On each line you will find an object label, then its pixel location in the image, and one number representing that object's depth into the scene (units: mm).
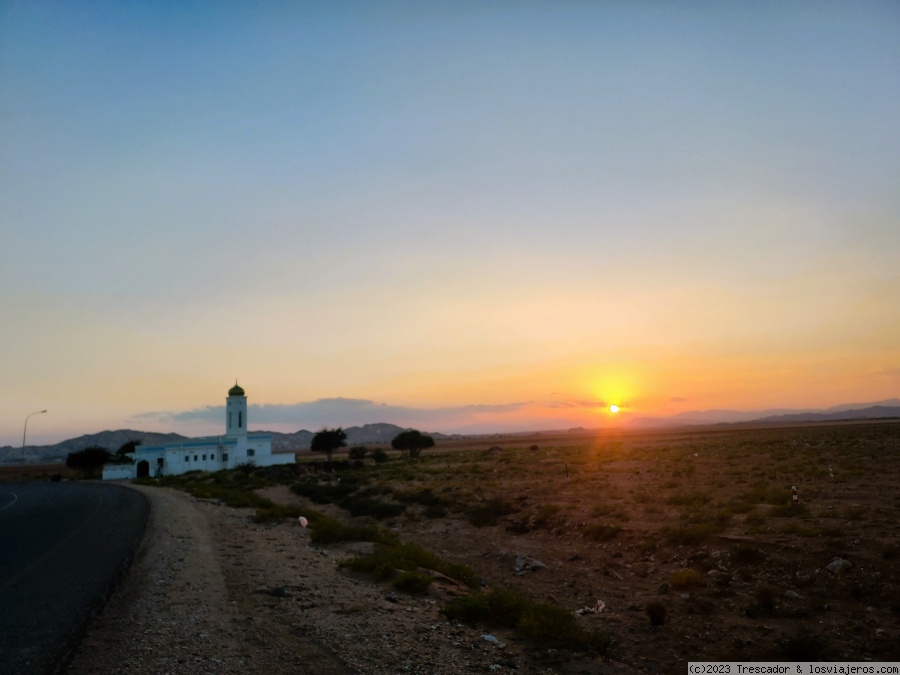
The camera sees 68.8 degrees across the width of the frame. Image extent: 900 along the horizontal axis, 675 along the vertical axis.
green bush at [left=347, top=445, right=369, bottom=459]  104875
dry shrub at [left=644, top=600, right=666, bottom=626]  13719
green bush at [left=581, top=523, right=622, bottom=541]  22297
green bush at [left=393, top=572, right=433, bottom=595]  14516
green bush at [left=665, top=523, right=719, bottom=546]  19406
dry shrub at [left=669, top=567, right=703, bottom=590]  15922
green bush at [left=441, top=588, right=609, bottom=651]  11875
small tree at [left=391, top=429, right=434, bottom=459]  103544
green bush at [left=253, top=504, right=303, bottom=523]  28011
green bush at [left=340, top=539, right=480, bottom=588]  16188
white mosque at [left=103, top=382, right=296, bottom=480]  88375
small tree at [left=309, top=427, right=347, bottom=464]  108000
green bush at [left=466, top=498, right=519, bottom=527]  28797
